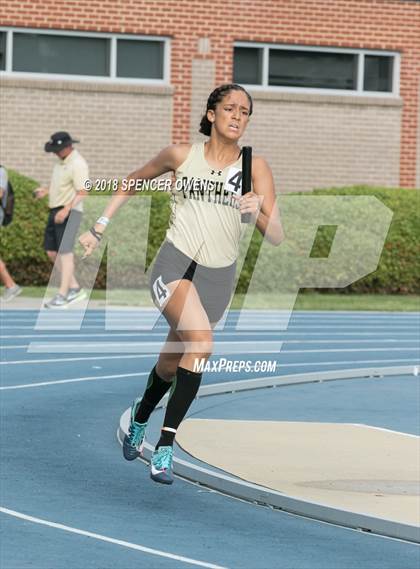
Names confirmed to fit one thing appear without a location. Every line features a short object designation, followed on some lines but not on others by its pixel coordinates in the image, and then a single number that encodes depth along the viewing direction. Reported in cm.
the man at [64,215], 1994
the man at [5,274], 2098
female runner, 761
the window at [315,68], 2902
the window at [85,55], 2750
